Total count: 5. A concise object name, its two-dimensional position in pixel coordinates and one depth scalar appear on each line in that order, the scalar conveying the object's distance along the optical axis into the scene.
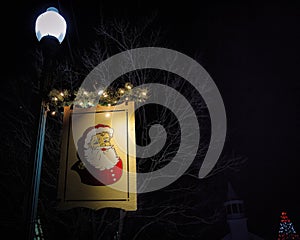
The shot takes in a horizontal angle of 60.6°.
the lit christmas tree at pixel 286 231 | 20.41
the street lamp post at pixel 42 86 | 2.71
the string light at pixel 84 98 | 5.77
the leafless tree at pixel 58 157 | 8.98
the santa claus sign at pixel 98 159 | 3.88
